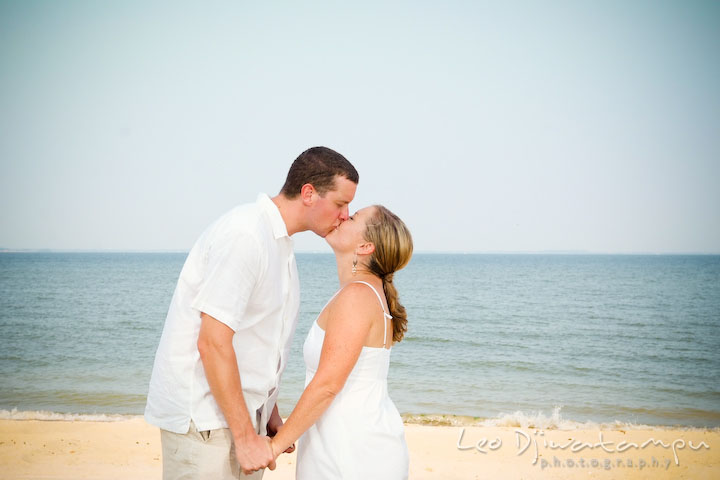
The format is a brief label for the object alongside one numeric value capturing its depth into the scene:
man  2.31
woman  2.62
